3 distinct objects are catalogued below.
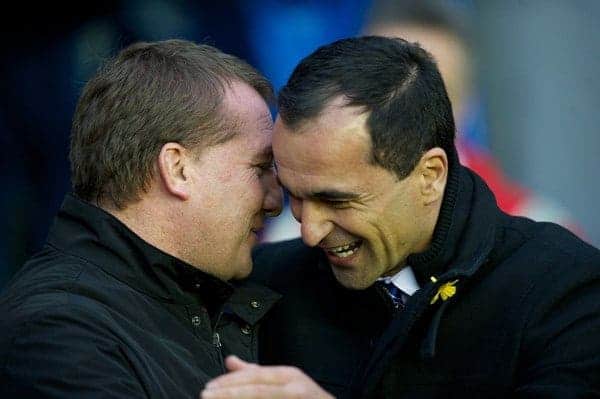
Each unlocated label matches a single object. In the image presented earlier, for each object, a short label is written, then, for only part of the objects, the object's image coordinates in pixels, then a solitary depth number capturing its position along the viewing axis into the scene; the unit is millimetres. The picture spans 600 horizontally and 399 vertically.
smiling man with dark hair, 6684
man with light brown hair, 6453
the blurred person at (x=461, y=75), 10102
